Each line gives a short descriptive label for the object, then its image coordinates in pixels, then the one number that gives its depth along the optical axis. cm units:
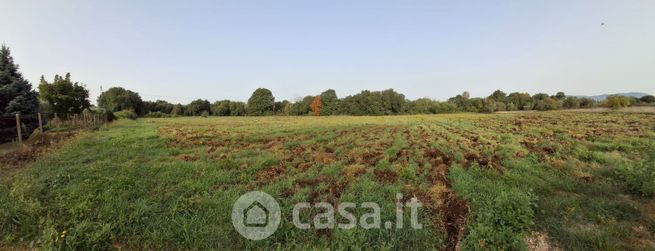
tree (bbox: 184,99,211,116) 8544
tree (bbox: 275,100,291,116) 8756
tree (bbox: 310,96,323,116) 8288
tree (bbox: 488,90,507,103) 9009
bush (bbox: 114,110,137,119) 5483
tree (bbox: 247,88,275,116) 8562
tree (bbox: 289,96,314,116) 8619
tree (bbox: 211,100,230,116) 8550
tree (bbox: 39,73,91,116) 2386
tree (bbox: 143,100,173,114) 8022
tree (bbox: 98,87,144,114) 7081
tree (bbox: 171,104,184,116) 8419
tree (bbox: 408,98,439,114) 7919
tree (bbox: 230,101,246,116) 8681
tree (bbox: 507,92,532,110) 8291
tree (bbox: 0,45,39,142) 1517
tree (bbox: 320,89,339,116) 8162
